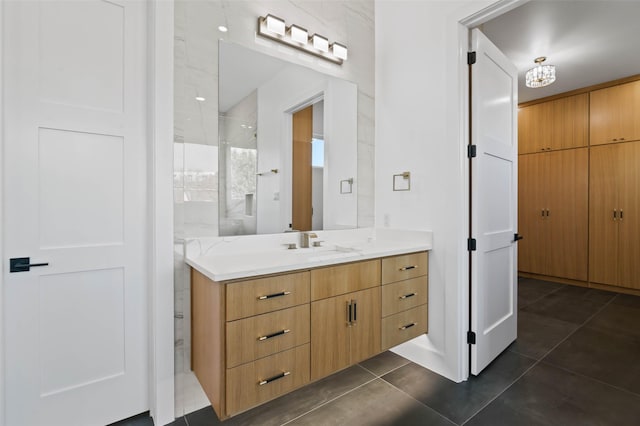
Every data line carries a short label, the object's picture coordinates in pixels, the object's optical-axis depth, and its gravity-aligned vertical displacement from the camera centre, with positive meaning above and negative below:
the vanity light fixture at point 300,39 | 2.05 +1.26
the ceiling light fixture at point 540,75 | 3.55 +1.61
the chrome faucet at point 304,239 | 2.22 -0.19
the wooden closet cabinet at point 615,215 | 4.02 -0.04
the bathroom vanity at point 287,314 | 1.39 -0.54
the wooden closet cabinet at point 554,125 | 4.41 +1.34
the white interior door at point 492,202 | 2.17 +0.08
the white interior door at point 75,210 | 1.49 +0.02
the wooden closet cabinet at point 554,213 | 4.46 -0.01
